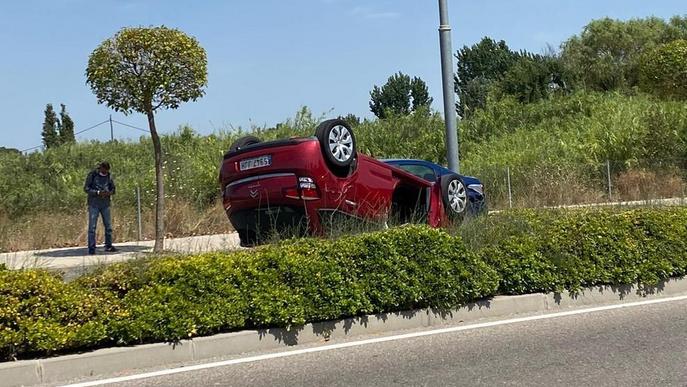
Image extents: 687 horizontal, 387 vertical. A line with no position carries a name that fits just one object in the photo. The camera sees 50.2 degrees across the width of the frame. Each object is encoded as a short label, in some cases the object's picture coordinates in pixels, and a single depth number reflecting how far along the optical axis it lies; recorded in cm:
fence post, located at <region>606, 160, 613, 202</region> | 2180
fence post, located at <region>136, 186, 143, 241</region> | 1678
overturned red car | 868
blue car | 1230
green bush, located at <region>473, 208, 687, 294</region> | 805
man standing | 1353
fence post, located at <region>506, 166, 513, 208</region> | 1783
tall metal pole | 1166
